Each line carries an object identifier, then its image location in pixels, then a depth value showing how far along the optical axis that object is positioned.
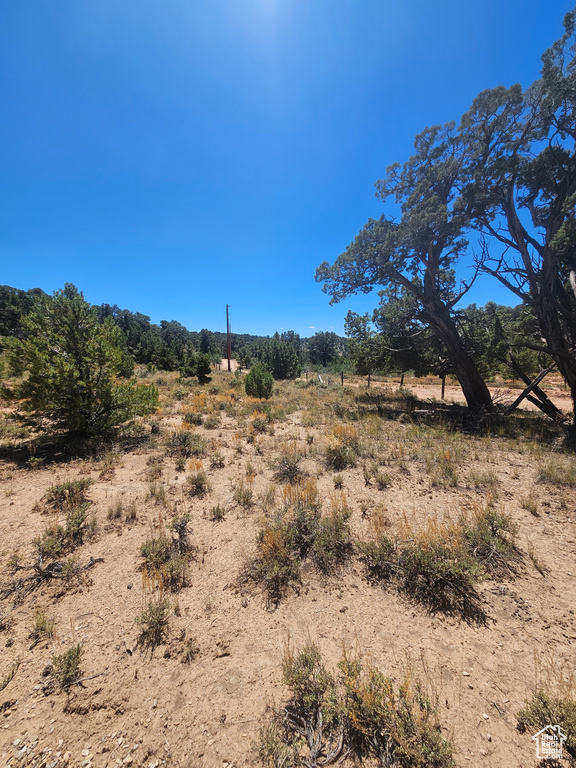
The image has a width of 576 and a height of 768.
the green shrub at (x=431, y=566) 2.61
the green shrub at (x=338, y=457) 5.86
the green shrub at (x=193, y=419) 9.02
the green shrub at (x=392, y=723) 1.51
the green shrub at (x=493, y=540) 2.96
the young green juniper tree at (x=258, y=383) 13.97
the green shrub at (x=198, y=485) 4.75
